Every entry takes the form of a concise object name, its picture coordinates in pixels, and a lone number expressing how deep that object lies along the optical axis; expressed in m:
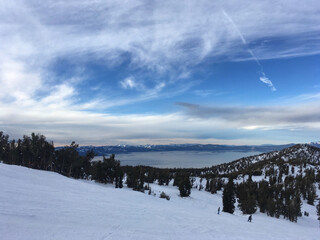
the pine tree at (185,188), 54.41
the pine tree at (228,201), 40.00
